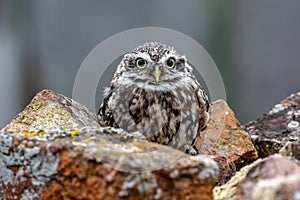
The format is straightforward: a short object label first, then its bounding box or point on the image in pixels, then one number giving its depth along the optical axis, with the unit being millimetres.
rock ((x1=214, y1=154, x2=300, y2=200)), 3937
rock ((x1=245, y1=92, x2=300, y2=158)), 7141
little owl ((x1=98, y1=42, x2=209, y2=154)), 6723
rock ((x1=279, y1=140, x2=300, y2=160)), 4735
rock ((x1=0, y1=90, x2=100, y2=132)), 6113
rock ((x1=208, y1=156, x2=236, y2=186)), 5757
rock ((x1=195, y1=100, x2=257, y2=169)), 6945
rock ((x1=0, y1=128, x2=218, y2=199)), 4156
